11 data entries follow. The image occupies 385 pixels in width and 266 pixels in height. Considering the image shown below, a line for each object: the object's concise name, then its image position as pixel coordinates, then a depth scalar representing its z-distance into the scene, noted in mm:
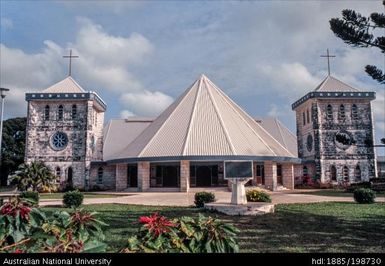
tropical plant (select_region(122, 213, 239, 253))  3855
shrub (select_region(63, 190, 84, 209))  18078
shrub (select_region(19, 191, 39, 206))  18169
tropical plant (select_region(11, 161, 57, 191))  30266
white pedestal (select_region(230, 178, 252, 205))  15883
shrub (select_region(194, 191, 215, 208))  17828
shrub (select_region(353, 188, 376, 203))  19500
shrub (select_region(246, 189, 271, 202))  17547
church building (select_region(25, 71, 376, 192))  31078
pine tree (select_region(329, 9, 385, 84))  13766
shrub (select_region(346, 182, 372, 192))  32169
